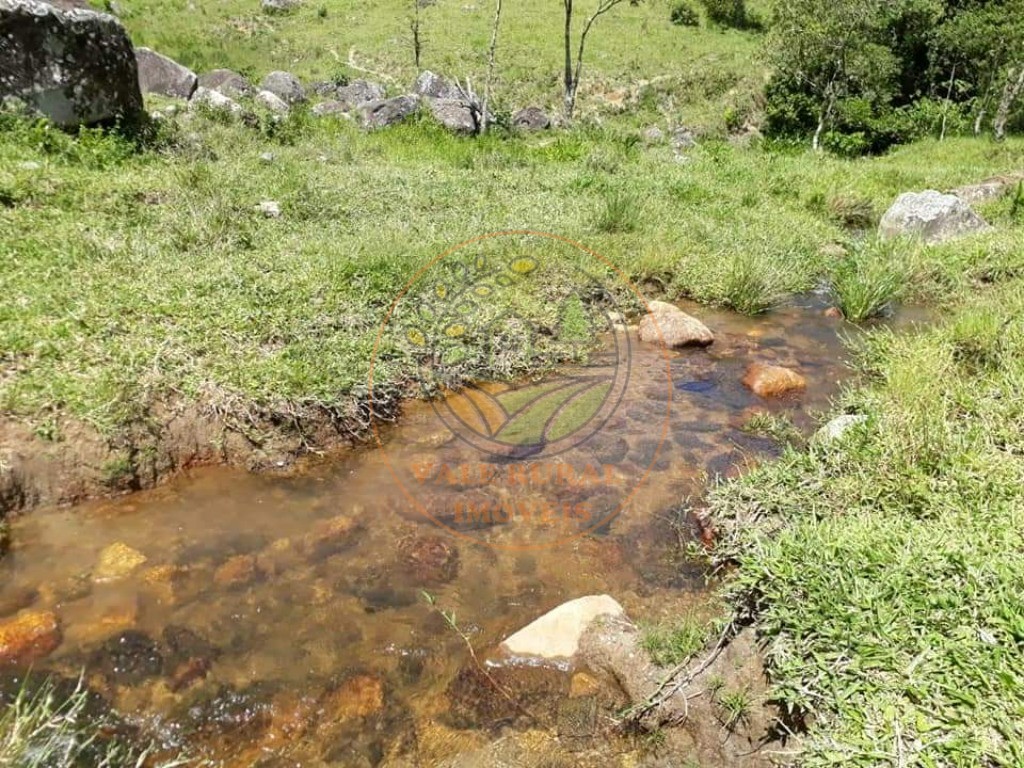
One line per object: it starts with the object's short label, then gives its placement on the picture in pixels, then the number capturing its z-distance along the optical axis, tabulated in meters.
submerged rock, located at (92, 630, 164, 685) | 2.94
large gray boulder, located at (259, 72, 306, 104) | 18.77
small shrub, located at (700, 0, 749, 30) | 31.58
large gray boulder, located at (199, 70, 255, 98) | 16.20
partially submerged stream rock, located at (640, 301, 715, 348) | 6.45
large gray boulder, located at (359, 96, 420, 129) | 15.66
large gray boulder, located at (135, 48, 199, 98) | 13.26
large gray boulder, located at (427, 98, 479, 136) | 16.30
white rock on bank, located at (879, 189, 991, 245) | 9.61
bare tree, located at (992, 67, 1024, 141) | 18.12
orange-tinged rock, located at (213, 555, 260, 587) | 3.46
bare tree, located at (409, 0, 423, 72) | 24.92
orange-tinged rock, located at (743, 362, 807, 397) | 5.60
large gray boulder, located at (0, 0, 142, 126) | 7.12
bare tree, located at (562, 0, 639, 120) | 18.91
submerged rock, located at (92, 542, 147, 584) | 3.39
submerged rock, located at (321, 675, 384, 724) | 2.86
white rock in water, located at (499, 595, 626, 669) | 3.11
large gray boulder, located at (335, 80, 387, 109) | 20.92
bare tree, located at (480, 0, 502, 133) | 16.42
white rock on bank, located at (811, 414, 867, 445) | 4.12
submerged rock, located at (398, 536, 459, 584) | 3.62
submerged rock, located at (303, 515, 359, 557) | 3.72
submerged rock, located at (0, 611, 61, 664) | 2.95
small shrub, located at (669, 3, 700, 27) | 31.50
